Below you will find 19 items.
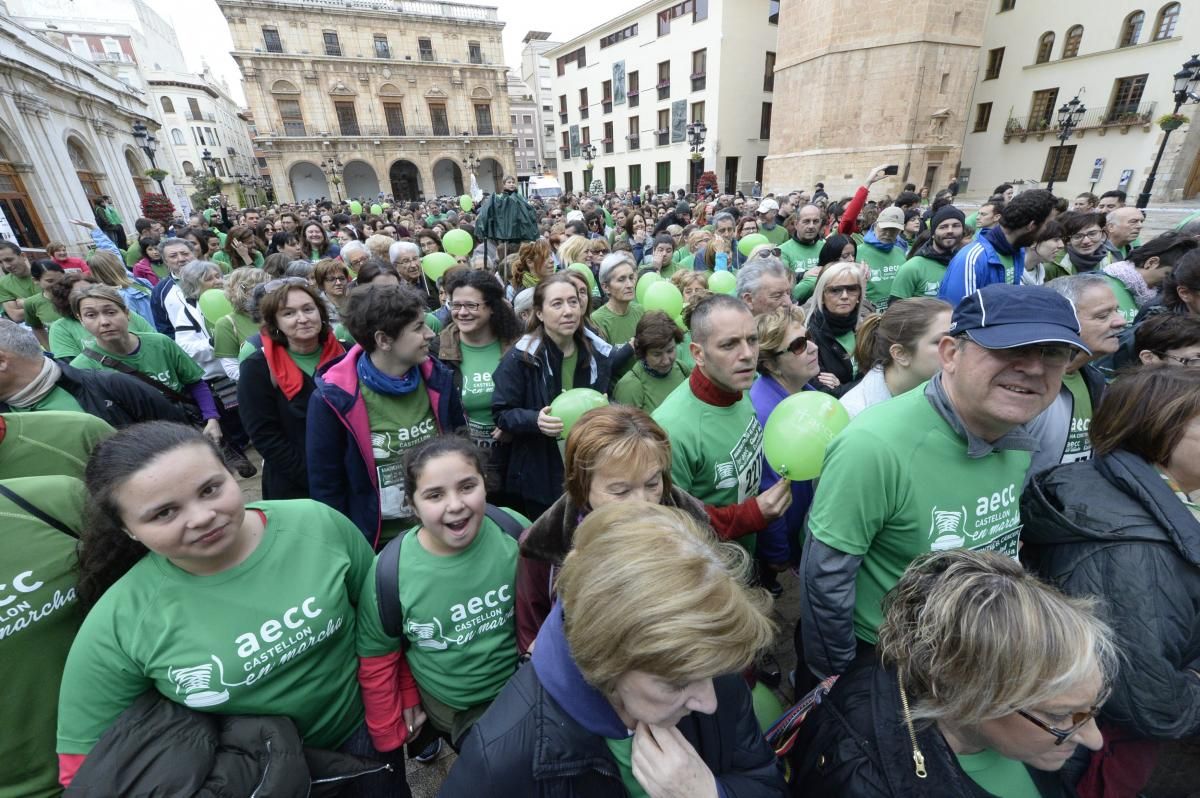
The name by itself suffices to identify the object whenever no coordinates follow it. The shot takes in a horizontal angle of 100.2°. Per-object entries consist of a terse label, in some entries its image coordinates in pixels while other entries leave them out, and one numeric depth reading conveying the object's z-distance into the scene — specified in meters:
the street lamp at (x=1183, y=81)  11.24
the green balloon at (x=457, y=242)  7.71
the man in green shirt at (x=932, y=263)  4.77
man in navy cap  1.47
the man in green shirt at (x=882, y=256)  5.46
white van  28.77
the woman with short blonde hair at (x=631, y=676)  1.01
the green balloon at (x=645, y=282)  5.15
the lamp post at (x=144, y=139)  14.09
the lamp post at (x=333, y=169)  35.88
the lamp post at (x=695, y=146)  21.56
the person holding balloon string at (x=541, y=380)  2.92
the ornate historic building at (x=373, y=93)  34.00
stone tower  19.62
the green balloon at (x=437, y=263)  6.18
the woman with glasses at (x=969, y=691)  1.08
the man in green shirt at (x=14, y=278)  6.14
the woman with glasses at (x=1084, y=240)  4.28
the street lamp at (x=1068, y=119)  19.34
